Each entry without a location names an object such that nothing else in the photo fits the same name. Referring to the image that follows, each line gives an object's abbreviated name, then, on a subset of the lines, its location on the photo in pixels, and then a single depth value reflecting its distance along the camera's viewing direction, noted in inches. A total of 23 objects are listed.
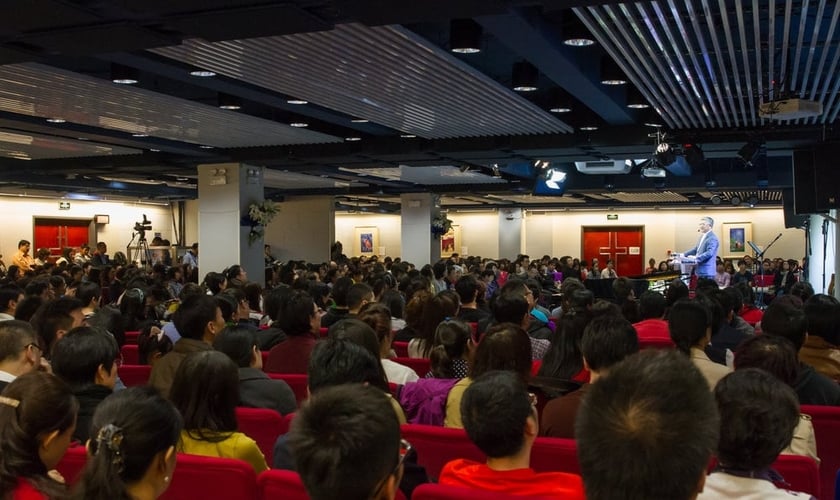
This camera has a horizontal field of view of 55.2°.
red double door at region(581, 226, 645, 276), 1208.8
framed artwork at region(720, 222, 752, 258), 1136.8
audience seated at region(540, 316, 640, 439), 144.4
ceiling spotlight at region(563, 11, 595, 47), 241.3
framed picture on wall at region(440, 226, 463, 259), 1311.5
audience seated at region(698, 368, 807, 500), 86.8
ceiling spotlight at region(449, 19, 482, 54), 242.5
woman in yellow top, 122.4
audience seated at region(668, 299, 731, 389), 193.3
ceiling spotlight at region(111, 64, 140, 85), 297.9
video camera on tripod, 785.6
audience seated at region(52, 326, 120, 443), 146.9
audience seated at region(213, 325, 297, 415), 161.0
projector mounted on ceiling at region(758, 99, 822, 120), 293.1
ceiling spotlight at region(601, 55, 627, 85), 306.0
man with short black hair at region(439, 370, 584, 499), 96.3
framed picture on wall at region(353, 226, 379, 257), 1363.2
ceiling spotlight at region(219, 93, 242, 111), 357.7
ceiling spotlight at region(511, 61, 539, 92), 318.3
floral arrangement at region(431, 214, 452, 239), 849.5
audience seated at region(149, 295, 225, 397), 207.0
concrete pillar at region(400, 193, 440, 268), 848.9
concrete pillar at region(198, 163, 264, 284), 546.9
